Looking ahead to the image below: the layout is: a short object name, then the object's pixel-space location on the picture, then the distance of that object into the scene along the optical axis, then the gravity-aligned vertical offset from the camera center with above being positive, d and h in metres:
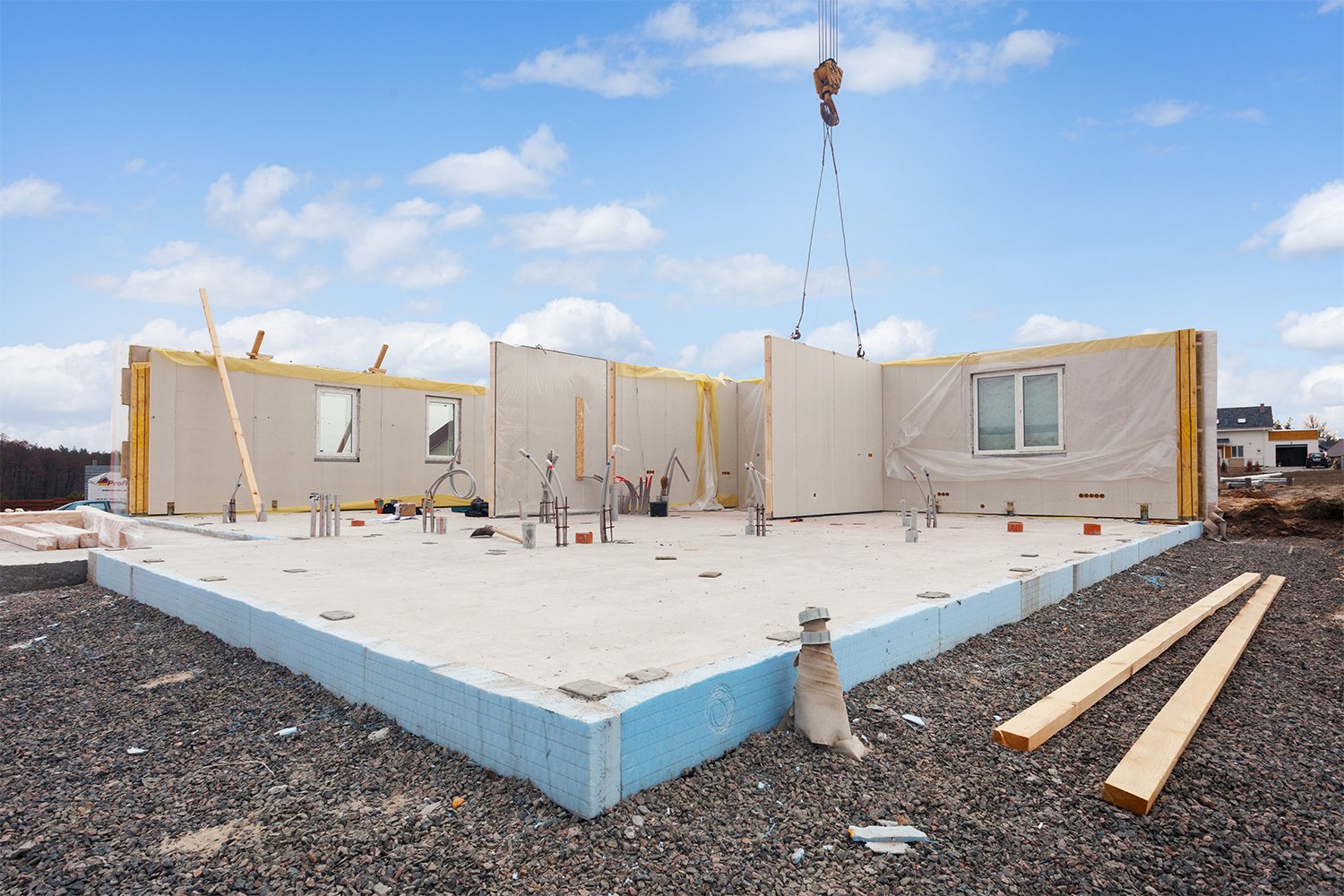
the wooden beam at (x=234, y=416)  8.42 +0.55
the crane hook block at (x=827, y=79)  8.33 +4.53
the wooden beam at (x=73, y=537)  6.62 -0.74
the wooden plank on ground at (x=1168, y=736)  1.68 -0.78
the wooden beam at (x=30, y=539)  6.44 -0.75
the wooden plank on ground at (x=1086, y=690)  1.97 -0.76
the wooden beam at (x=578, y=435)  9.76 +0.34
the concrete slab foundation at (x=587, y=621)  1.61 -0.62
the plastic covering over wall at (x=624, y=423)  9.01 +0.55
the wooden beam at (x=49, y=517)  7.99 -0.67
